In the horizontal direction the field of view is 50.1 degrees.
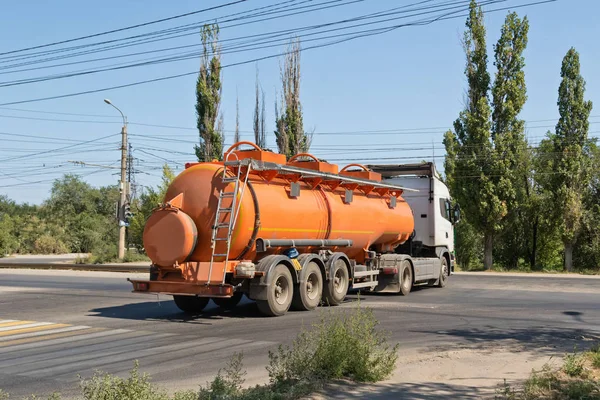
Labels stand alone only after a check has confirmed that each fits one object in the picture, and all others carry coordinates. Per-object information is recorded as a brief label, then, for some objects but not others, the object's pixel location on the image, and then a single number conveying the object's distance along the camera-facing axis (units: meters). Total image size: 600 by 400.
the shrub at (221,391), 5.90
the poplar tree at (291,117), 43.97
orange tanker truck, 13.33
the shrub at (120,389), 5.36
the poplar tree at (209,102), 43.53
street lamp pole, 37.25
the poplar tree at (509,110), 39.12
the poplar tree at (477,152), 39.12
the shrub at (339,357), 7.03
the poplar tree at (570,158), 39.22
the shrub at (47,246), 66.44
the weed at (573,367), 7.58
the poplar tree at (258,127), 47.06
